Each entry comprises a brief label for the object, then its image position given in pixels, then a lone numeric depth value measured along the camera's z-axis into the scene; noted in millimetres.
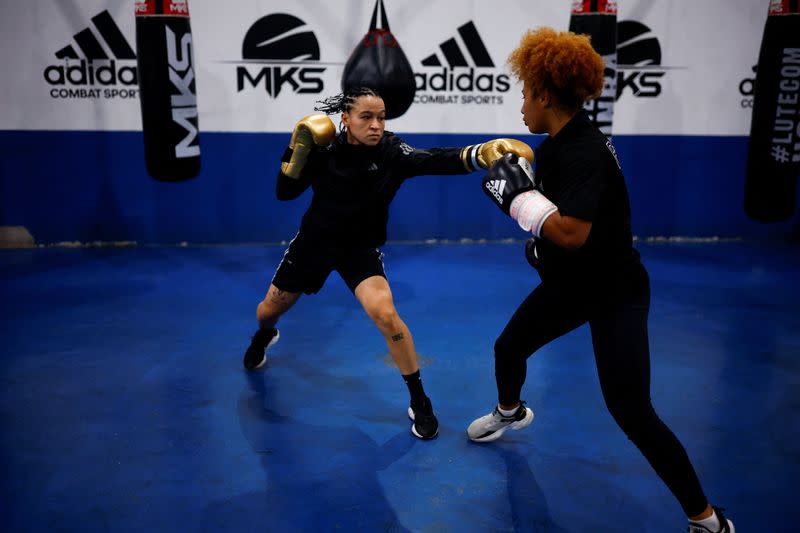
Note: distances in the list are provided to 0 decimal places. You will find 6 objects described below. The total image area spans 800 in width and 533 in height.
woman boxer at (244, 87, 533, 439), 2605
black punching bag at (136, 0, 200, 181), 3734
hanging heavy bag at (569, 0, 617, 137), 4102
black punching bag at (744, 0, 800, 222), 4285
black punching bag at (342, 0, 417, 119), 4371
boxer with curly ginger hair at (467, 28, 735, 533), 1783
